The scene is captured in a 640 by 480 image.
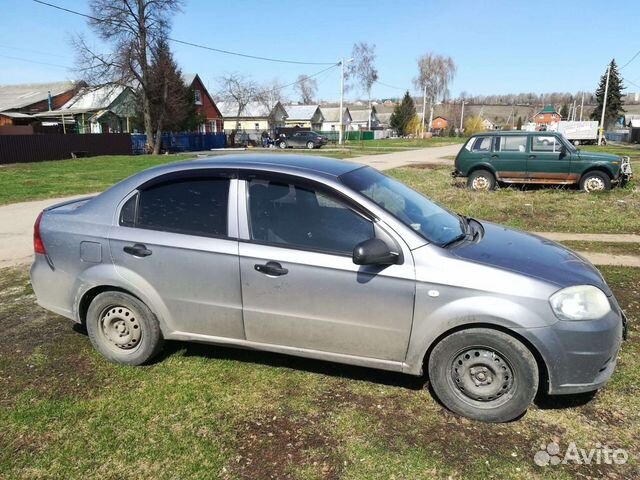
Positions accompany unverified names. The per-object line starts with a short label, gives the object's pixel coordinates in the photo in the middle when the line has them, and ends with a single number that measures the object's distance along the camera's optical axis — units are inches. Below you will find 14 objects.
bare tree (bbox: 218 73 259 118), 2401.6
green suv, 508.4
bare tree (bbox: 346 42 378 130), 3051.2
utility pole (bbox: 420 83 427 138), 3216.0
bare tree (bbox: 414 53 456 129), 3459.6
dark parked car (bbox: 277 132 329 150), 1750.7
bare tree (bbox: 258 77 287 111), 2603.3
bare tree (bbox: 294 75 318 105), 3920.5
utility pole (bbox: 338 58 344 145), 1953.7
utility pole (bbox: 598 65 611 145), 1905.4
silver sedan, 119.4
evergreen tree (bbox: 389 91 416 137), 3447.3
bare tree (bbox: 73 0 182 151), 1222.3
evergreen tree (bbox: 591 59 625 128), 2650.1
